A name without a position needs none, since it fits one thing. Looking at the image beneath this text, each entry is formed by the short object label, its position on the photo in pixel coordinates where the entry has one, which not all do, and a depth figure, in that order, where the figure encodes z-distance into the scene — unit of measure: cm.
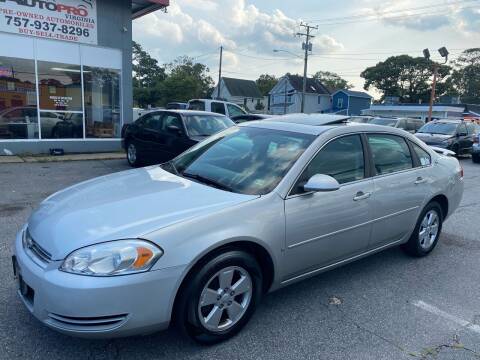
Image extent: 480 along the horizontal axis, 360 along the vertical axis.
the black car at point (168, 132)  876
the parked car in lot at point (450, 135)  1519
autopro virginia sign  1065
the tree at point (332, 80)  9831
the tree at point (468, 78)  7506
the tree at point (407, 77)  6856
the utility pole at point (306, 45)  3845
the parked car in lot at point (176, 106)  2250
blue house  5816
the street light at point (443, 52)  2670
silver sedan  237
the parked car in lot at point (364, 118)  1977
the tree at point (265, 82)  8212
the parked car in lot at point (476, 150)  1456
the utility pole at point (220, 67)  4914
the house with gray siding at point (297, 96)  6031
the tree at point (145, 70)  6906
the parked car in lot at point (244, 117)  1285
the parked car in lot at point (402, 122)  1919
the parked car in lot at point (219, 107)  1549
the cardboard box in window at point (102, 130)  1271
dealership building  1102
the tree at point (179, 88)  5491
